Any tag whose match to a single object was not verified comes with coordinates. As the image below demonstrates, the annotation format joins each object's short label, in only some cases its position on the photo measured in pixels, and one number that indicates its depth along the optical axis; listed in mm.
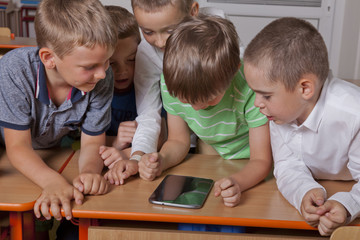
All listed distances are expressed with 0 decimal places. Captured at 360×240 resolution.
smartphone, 1080
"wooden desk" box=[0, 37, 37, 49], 2969
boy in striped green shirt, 1158
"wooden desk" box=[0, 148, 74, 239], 1050
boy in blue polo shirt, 1151
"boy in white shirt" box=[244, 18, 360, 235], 1111
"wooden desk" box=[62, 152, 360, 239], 1024
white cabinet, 4402
